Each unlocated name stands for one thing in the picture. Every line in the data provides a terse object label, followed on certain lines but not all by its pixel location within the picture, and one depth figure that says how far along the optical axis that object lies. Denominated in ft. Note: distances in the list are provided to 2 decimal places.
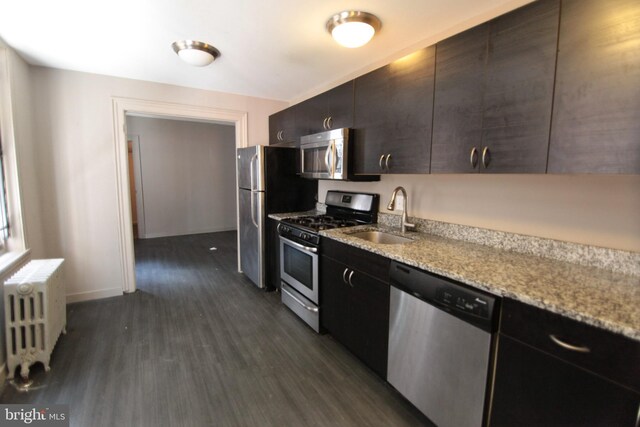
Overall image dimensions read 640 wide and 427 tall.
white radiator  6.21
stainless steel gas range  8.07
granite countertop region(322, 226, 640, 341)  3.22
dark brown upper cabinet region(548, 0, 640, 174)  3.58
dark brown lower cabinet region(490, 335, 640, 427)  3.07
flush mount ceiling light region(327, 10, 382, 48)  6.08
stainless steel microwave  8.06
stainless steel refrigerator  10.59
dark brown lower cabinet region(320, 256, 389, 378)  5.98
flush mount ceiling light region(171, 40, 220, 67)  7.45
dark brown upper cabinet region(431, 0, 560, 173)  4.34
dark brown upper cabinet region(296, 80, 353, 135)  8.23
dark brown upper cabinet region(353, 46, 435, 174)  6.13
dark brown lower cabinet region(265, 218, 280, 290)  10.34
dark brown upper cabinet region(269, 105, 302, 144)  10.80
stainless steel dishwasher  4.17
